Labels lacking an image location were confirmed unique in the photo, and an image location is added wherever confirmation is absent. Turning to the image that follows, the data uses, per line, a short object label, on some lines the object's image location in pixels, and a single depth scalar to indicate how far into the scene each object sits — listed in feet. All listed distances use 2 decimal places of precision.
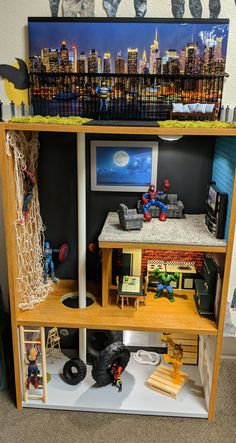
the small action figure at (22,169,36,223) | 5.43
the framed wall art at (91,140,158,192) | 5.85
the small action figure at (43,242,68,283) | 6.19
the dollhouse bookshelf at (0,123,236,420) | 4.68
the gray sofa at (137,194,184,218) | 5.83
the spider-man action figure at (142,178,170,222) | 5.75
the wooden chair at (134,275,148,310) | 5.71
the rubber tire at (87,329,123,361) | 6.36
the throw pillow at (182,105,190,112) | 5.17
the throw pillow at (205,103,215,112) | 5.11
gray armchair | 5.34
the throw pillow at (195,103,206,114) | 5.12
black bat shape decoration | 5.55
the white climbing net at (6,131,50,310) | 5.18
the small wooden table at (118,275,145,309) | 5.57
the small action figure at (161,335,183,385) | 5.94
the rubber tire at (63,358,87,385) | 5.89
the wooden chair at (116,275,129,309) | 5.76
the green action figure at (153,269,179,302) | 5.98
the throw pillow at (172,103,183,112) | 5.19
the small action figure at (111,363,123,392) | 5.83
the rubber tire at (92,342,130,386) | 5.54
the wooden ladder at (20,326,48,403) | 5.52
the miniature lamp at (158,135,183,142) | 5.54
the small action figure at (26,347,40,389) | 5.59
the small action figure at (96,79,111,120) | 5.29
